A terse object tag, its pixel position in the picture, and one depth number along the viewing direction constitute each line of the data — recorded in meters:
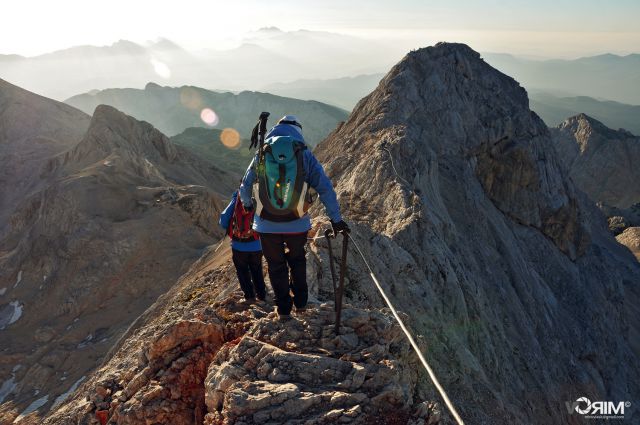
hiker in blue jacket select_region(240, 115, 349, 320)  5.81
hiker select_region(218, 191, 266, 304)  6.85
